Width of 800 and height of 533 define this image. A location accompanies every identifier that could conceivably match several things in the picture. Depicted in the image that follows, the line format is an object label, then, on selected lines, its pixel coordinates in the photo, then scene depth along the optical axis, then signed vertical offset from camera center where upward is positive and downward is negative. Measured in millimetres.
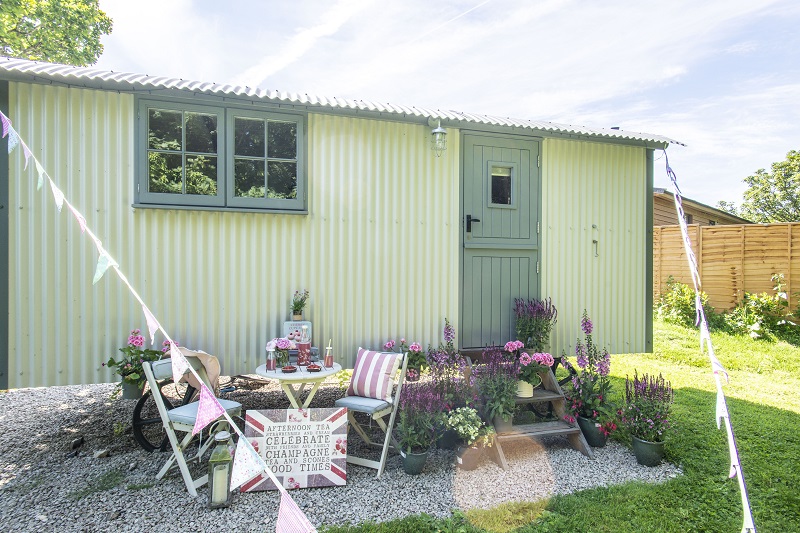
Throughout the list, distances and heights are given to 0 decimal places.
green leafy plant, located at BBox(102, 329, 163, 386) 3961 -843
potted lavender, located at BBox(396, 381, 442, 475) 3910 -1385
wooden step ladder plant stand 4328 -1606
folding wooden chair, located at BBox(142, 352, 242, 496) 3543 -1217
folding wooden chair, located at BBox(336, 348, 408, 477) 3980 -1155
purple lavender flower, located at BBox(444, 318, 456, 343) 4828 -715
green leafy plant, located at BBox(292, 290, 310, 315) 4461 -353
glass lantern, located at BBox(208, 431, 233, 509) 3307 -1552
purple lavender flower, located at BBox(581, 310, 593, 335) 5102 -660
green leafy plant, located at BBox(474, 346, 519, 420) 4344 -1165
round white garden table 3855 -947
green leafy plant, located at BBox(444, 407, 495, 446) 4004 -1411
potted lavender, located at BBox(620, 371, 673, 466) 4133 -1405
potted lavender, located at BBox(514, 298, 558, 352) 5043 -623
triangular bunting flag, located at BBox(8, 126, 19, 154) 3462 +956
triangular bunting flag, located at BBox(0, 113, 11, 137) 3607 +1113
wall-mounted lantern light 4723 +1335
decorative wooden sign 3689 -1465
